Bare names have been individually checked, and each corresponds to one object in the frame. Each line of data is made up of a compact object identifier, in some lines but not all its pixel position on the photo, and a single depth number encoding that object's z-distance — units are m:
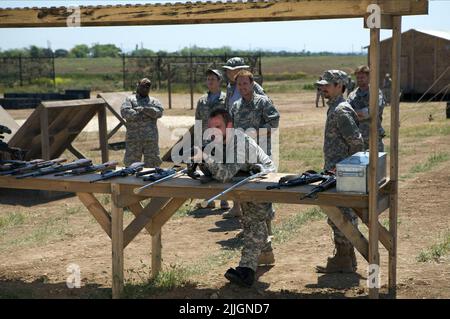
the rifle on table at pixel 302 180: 9.99
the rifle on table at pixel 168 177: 10.39
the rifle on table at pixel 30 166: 11.45
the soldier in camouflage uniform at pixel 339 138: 11.20
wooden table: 9.79
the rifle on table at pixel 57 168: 11.31
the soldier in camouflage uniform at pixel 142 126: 17.90
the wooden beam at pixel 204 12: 9.17
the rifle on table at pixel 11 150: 12.17
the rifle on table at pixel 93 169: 11.37
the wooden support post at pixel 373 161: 9.09
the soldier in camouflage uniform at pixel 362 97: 13.90
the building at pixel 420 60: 56.66
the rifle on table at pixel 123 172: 10.91
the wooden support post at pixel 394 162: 10.23
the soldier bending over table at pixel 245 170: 10.31
